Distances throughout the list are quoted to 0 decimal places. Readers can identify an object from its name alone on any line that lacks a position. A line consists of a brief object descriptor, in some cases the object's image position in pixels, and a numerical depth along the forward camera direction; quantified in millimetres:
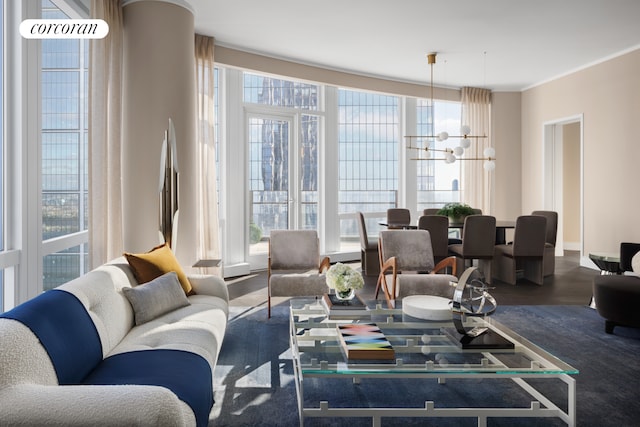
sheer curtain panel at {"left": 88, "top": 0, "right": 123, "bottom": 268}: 4008
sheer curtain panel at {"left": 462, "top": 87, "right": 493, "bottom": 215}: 8961
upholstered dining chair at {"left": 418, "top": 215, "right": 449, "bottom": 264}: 6059
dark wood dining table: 6471
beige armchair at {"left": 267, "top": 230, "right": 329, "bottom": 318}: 5047
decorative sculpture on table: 2518
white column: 4703
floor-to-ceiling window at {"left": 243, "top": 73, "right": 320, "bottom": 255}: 7070
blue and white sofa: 1515
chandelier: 8602
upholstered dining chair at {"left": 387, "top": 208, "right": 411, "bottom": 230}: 7535
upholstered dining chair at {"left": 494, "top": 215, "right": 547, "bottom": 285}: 6004
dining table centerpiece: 6578
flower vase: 3372
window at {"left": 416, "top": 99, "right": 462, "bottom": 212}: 8867
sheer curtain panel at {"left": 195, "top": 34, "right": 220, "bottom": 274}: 5898
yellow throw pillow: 3340
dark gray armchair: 3875
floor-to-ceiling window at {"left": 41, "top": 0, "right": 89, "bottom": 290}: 3637
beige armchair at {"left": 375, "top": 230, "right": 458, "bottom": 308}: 4574
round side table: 4969
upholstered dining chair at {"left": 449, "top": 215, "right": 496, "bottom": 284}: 6039
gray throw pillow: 2988
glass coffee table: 2211
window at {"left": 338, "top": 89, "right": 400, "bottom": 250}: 8203
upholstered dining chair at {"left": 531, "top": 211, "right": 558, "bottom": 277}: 6637
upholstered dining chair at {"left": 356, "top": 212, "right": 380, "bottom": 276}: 6637
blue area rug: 2541
